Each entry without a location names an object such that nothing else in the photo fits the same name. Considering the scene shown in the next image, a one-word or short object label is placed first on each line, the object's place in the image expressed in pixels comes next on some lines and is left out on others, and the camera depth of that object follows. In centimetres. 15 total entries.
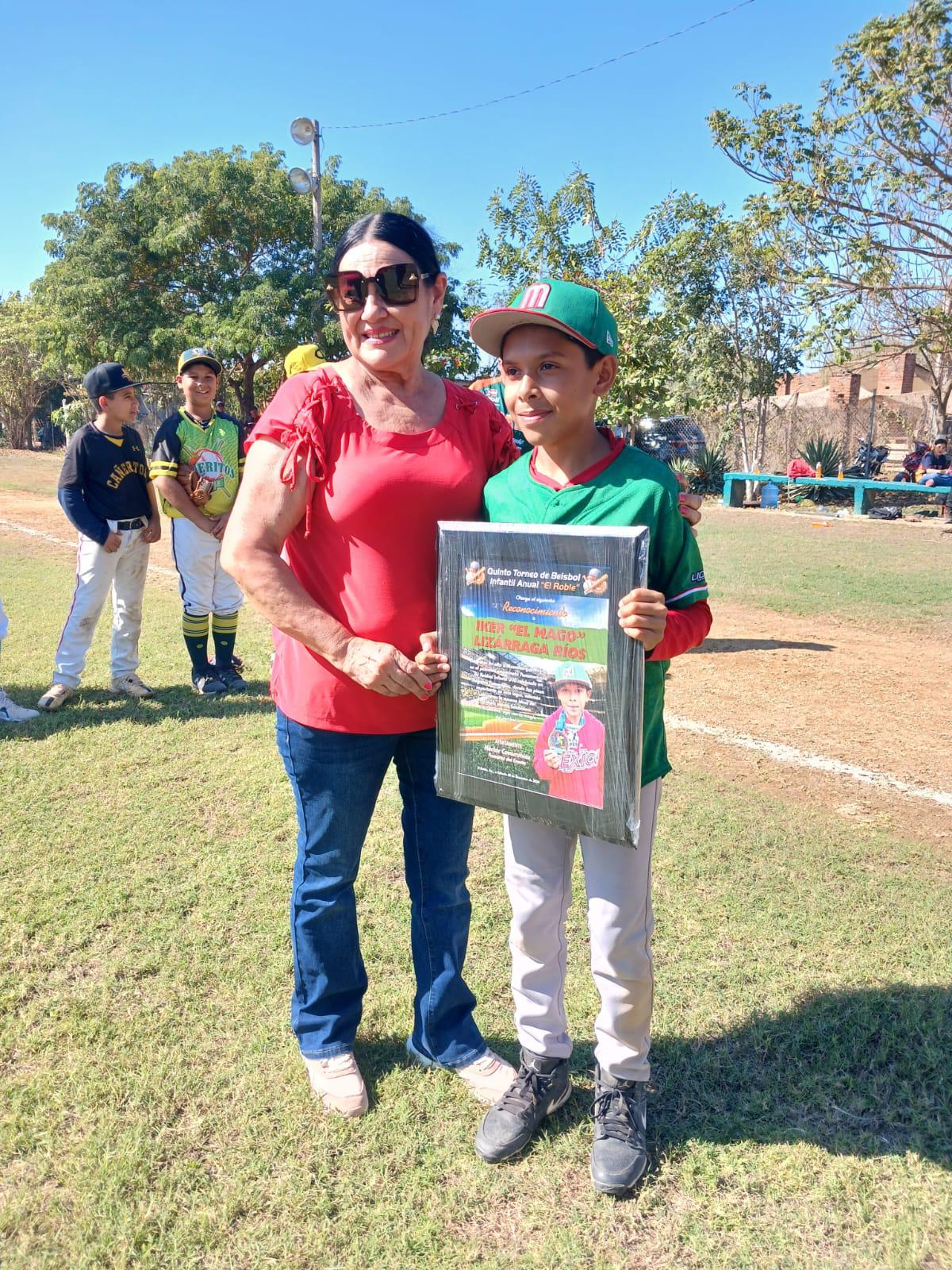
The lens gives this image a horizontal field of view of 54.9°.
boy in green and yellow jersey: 623
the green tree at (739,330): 1867
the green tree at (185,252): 2608
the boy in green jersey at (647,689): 204
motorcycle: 2109
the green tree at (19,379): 4394
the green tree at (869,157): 1229
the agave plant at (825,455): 2336
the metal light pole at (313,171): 1627
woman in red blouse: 215
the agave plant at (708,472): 2438
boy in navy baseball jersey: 607
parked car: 2451
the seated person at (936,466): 1883
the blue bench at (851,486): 1831
